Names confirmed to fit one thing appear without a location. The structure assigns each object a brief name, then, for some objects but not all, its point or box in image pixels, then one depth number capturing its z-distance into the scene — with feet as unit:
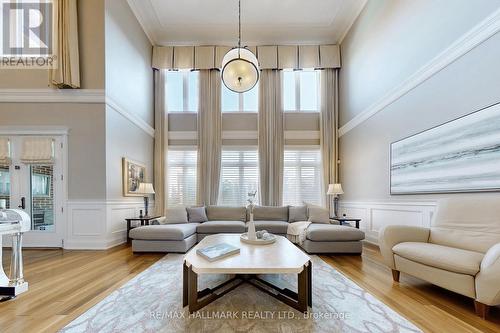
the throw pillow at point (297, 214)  19.57
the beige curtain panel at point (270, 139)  23.48
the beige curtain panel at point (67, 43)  15.84
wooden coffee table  7.27
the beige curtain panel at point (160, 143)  23.75
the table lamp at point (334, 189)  20.24
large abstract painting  9.19
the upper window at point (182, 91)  24.86
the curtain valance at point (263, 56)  23.90
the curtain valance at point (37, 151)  16.11
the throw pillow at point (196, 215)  19.30
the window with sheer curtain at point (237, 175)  24.04
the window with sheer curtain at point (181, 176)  24.06
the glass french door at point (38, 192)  16.17
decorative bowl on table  10.39
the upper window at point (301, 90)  24.89
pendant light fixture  13.02
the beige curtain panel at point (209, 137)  23.44
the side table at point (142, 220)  17.72
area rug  6.63
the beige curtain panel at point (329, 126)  23.72
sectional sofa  14.78
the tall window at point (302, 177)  24.14
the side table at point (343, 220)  17.72
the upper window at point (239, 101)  24.70
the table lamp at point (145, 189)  19.19
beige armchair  6.93
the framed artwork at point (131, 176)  18.37
